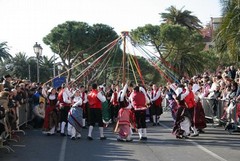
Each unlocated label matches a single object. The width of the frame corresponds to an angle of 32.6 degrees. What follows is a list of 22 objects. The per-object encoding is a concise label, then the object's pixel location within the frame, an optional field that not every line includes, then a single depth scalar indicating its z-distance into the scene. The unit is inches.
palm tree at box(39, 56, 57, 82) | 2691.9
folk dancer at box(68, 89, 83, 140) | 510.6
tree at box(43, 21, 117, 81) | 1465.3
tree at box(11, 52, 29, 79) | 2719.0
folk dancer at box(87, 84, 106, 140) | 504.1
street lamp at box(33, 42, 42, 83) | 850.1
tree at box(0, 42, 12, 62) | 2613.2
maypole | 582.5
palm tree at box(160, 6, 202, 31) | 1918.1
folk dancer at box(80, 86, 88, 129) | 619.4
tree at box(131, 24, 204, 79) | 1590.8
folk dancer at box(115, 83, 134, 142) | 485.7
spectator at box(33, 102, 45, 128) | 652.1
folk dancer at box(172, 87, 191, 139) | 501.7
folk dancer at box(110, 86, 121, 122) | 627.4
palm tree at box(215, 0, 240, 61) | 601.3
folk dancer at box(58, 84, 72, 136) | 537.3
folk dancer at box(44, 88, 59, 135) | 552.2
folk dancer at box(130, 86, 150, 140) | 497.0
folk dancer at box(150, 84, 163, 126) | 692.1
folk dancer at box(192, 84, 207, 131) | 550.3
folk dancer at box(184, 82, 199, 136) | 519.5
